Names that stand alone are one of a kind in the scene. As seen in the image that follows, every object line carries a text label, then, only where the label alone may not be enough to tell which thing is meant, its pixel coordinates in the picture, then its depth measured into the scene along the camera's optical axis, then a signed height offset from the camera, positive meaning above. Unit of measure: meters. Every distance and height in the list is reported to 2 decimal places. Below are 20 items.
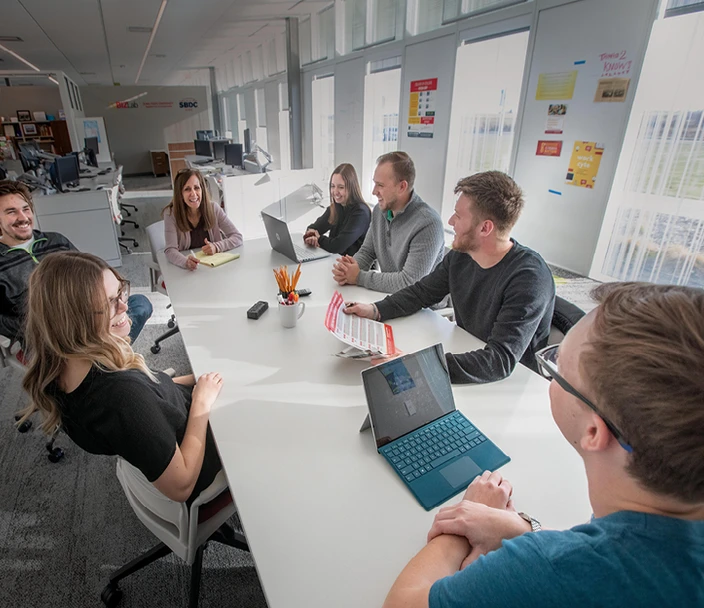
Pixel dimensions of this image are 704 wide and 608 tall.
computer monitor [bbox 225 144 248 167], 6.90 -0.43
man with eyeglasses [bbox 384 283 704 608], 0.51 -0.43
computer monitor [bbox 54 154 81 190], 4.57 -0.51
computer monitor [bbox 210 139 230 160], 7.76 -0.38
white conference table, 0.83 -0.79
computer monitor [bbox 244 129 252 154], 7.91 -0.27
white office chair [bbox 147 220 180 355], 2.87 -0.89
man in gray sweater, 2.19 -0.54
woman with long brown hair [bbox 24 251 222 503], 1.00 -0.59
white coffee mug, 1.74 -0.72
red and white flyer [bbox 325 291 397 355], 1.47 -0.71
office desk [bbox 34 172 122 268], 4.32 -0.95
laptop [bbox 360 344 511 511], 1.01 -0.75
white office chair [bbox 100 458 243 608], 1.14 -1.04
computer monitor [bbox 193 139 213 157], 8.27 -0.42
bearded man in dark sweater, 1.42 -0.57
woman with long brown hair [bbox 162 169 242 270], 2.76 -0.59
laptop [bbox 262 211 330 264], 2.55 -0.70
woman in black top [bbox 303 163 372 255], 2.91 -0.62
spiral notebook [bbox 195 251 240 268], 2.52 -0.76
